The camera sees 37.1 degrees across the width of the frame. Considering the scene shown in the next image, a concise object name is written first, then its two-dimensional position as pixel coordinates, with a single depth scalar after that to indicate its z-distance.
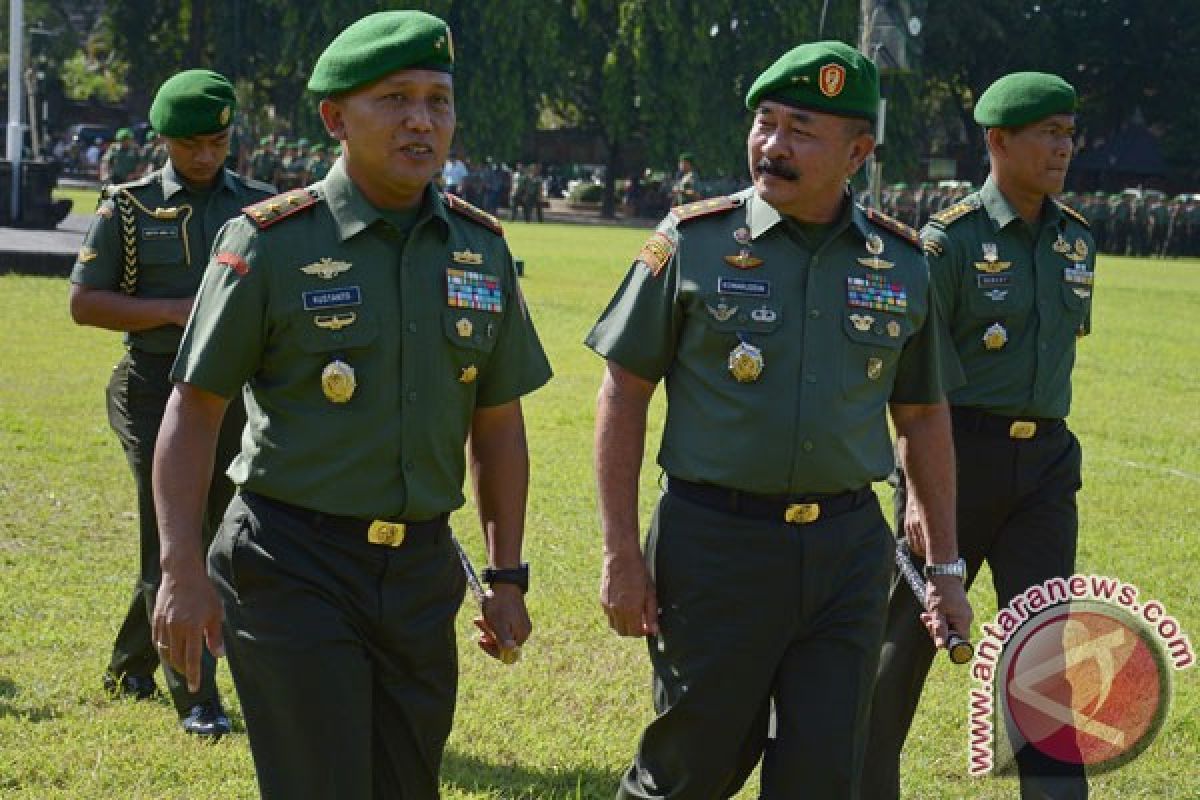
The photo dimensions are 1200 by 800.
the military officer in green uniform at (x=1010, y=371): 5.36
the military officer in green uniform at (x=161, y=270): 5.78
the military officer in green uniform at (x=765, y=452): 4.04
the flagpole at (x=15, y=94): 26.34
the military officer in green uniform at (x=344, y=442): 3.64
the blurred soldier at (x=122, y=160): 37.06
